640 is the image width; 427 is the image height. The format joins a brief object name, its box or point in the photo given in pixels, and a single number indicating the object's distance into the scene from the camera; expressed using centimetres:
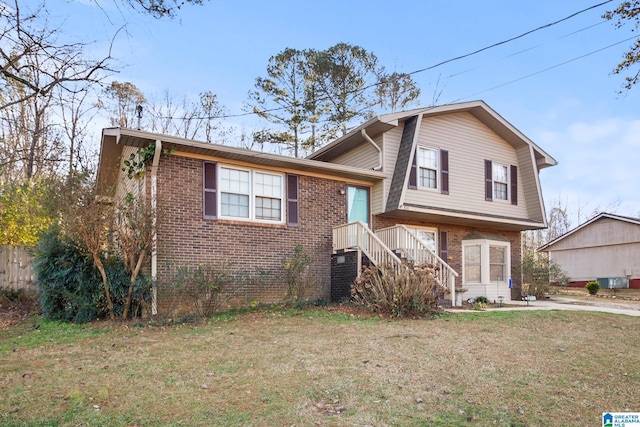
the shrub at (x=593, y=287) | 2327
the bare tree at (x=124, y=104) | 2193
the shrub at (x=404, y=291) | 999
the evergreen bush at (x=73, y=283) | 957
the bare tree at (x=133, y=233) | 955
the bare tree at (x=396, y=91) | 2544
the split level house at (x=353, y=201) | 1088
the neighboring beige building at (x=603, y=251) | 2459
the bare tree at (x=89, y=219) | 909
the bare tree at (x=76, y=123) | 2006
